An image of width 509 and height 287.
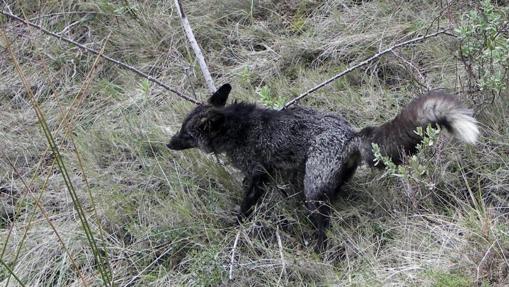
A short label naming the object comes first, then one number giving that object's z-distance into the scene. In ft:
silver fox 14.61
